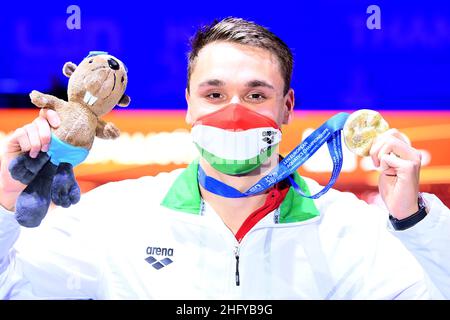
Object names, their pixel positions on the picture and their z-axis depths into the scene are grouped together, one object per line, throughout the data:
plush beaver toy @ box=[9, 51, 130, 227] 1.86
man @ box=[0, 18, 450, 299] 1.96
